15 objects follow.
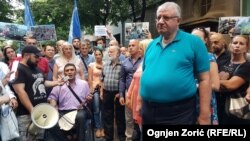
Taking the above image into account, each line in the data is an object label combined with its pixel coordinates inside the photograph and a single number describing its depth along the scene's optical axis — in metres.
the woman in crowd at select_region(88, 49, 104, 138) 4.23
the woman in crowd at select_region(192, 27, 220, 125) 2.32
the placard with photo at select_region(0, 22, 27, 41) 5.40
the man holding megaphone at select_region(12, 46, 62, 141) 3.15
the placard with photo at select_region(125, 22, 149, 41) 5.38
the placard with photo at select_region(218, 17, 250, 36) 4.04
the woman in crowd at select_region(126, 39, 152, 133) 2.88
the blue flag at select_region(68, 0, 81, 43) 6.53
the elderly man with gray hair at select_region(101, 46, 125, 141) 3.92
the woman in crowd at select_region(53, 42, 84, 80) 3.93
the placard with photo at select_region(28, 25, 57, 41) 5.59
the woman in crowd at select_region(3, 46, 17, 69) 4.23
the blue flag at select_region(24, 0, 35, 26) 6.60
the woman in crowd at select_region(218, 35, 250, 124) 2.53
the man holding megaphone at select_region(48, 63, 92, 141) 3.33
